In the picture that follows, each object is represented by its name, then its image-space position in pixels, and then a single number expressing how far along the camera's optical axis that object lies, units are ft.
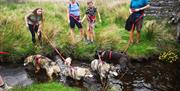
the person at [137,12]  22.89
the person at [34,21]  22.34
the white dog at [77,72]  18.79
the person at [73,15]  23.42
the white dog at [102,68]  18.99
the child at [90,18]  23.42
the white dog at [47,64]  19.71
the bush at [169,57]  22.35
